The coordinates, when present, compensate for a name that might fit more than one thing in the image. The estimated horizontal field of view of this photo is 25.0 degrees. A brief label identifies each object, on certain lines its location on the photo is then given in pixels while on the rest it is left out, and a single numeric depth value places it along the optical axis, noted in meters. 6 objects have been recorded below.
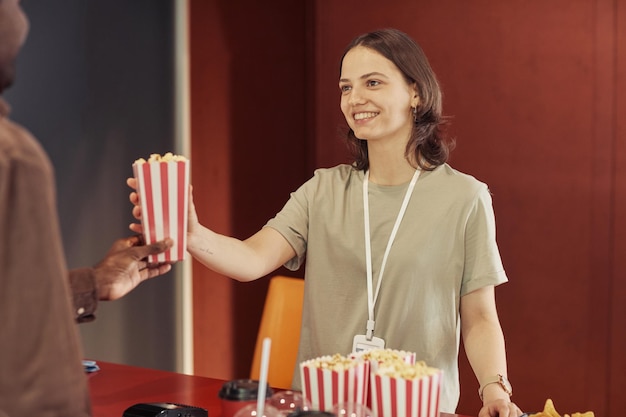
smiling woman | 2.79
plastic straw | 2.05
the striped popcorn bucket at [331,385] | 2.24
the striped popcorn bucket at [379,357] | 2.29
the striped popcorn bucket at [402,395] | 2.20
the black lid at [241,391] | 2.18
